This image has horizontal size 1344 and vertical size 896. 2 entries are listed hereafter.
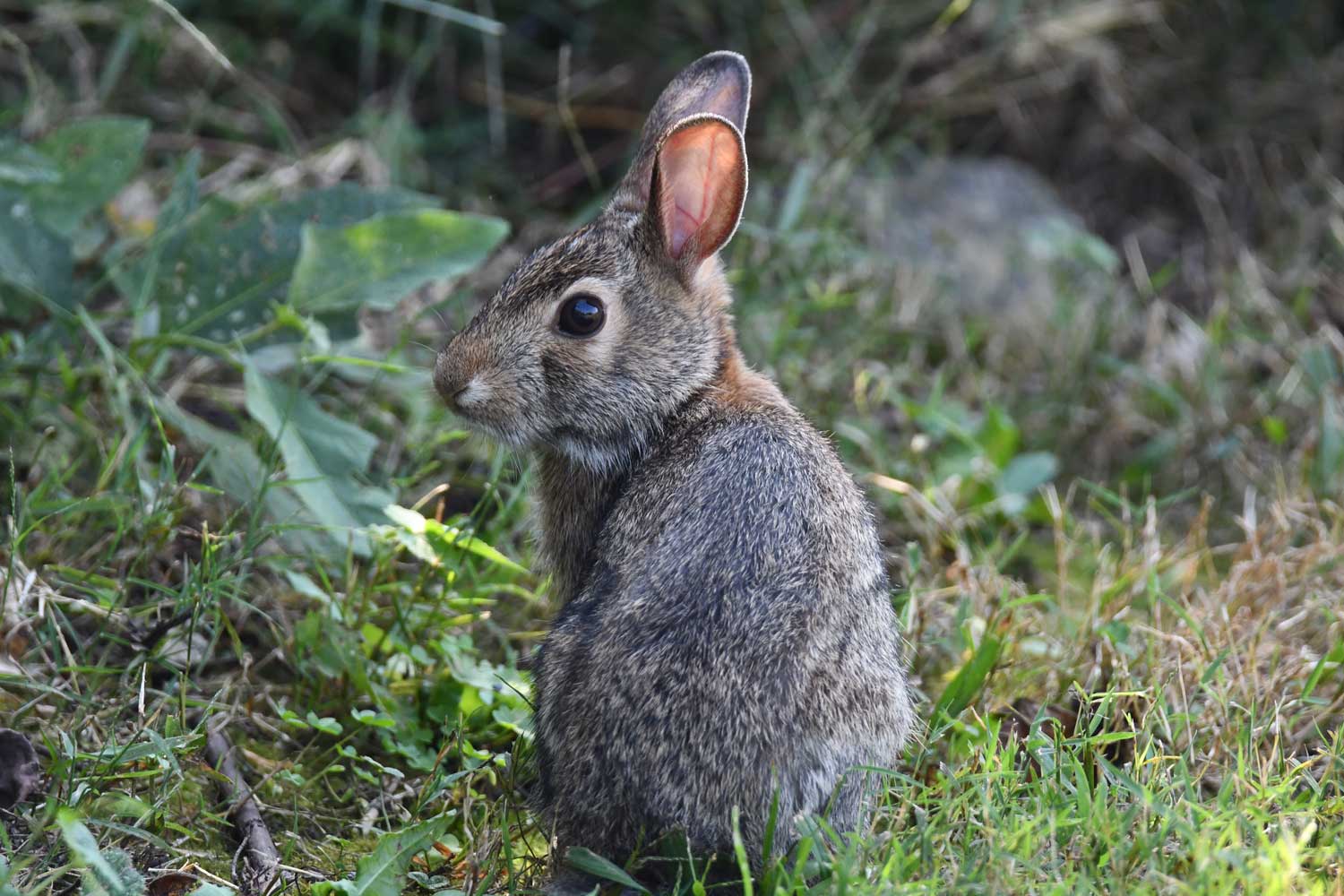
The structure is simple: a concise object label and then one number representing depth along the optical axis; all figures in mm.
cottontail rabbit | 5805
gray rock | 11883
